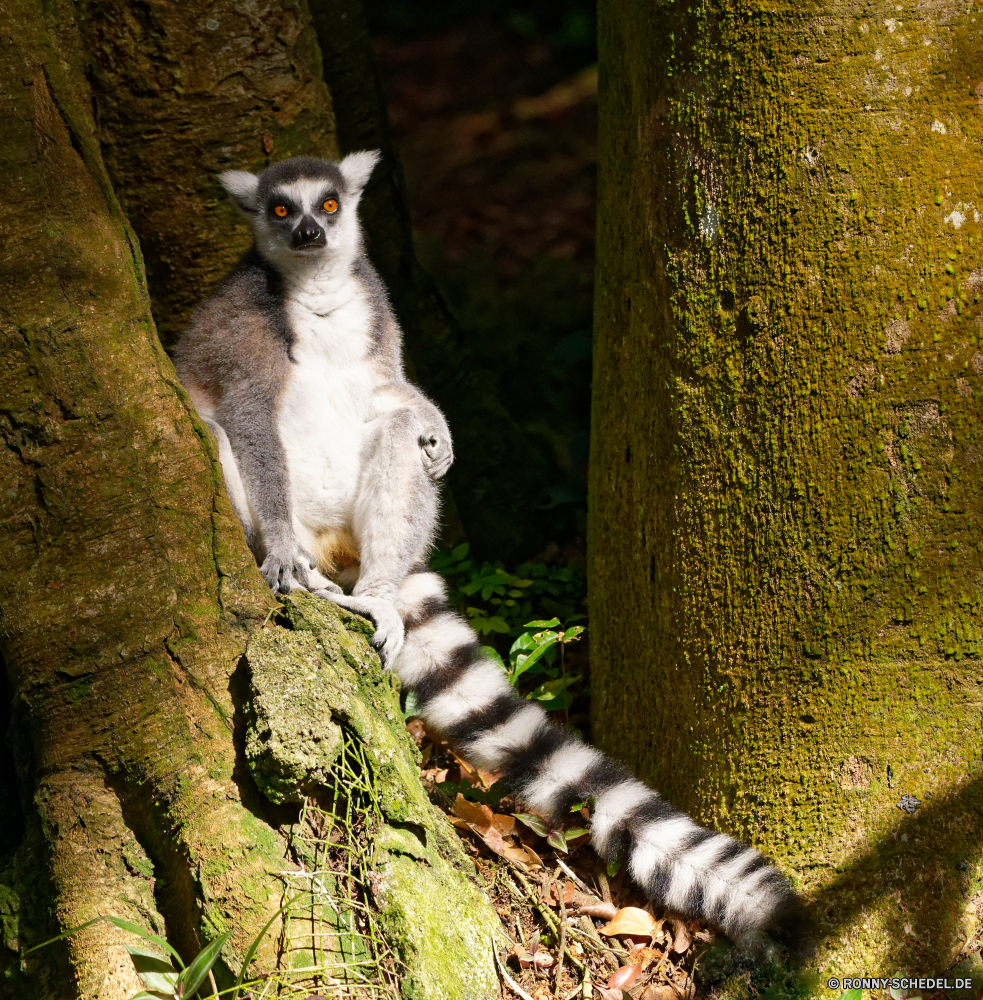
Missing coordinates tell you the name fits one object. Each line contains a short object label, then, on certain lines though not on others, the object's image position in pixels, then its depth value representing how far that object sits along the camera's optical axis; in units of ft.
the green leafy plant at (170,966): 13.41
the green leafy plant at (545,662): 21.21
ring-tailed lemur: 19.01
